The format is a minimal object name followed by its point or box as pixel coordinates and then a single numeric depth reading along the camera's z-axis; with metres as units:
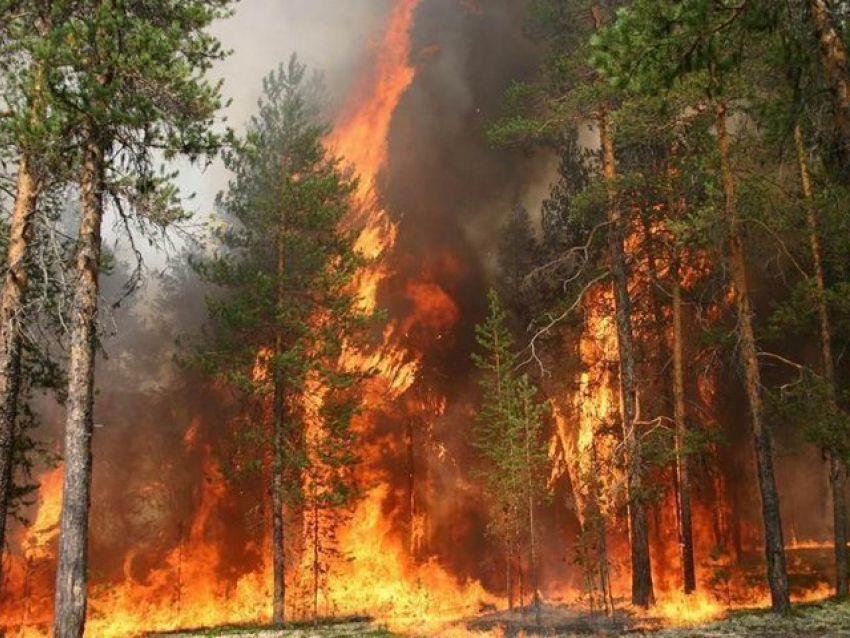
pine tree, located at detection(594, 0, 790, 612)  7.46
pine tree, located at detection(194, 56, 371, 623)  20.58
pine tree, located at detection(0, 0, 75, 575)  10.34
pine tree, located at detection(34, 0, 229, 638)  10.12
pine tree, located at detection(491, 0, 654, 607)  17.77
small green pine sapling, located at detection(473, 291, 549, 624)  22.88
